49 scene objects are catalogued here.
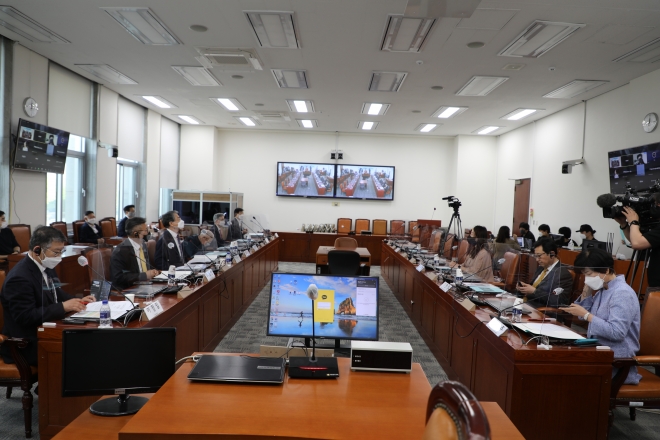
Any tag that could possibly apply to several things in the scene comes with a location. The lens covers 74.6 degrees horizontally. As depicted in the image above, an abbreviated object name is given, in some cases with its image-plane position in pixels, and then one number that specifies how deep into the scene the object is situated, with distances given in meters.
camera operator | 3.43
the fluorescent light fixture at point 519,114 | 8.34
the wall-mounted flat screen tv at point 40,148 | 5.86
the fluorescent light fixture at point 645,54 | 4.86
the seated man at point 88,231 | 7.00
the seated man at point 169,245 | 4.49
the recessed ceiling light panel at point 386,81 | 6.29
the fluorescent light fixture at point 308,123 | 10.30
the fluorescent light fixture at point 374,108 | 8.32
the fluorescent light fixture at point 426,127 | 10.24
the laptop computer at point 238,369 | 1.72
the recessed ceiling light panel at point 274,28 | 4.40
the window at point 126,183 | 9.32
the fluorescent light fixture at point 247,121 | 10.15
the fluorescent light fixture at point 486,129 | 10.29
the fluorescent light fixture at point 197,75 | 6.37
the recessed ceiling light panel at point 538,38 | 4.42
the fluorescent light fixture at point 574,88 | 6.38
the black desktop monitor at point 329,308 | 2.14
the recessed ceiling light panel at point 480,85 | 6.28
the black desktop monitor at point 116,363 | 1.73
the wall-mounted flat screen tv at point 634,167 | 5.56
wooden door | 9.78
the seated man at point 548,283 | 2.63
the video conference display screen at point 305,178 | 11.95
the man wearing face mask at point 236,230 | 7.53
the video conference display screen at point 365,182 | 11.92
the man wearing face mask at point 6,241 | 5.27
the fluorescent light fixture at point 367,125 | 10.20
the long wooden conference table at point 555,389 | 2.23
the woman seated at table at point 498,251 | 4.29
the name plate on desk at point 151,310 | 2.53
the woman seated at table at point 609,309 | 2.41
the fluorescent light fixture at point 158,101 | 8.55
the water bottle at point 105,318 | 2.32
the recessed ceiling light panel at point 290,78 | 6.34
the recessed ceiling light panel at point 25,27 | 4.69
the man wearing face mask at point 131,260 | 3.30
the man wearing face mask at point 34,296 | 2.39
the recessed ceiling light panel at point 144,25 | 4.46
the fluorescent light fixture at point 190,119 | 10.40
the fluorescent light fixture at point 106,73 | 6.55
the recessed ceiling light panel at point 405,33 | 4.39
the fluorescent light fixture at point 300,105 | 8.32
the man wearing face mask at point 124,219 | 7.77
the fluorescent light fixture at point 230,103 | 8.31
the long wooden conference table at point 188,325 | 2.29
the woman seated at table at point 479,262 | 4.13
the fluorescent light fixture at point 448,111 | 8.33
